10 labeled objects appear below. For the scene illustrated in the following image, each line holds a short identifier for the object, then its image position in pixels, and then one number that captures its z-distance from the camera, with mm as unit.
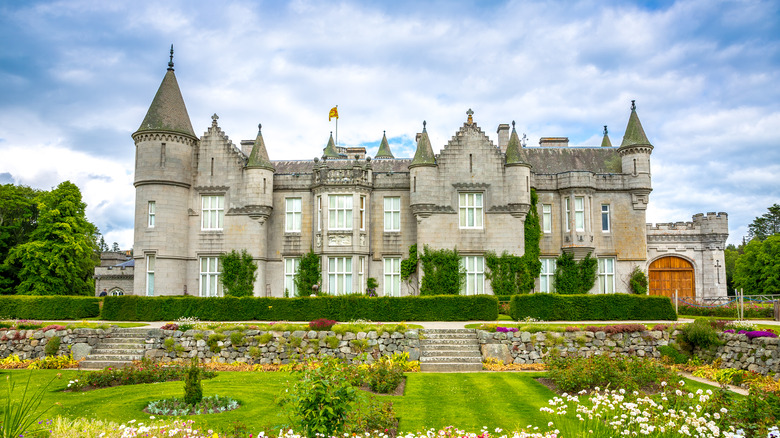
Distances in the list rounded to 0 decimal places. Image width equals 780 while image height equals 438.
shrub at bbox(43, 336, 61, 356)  20984
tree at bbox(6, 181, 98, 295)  39406
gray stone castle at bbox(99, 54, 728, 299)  33875
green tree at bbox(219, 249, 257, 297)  33781
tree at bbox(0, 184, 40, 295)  41688
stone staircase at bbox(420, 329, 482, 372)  18953
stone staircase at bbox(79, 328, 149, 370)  20016
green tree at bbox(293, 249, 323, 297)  34125
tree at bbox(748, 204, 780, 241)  72375
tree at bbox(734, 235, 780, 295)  45969
